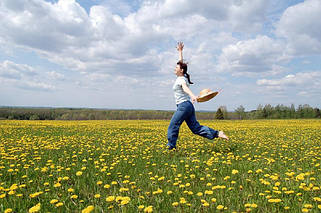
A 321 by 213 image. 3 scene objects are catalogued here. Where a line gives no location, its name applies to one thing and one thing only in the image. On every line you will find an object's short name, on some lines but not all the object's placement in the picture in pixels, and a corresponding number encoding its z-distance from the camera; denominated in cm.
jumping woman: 602
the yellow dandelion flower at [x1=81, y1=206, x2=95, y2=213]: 224
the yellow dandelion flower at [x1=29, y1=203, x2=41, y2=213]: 225
